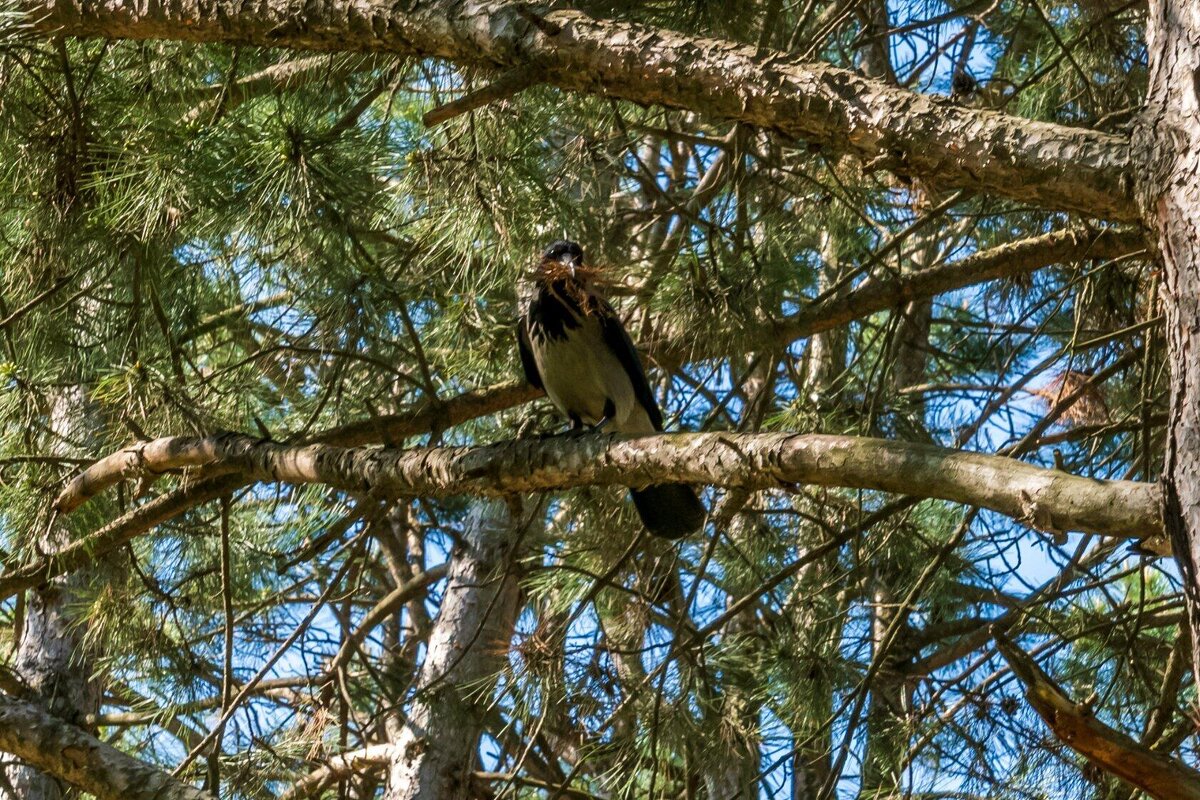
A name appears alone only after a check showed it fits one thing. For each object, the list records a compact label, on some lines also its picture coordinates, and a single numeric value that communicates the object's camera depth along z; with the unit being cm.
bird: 856
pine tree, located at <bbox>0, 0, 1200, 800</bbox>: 482
